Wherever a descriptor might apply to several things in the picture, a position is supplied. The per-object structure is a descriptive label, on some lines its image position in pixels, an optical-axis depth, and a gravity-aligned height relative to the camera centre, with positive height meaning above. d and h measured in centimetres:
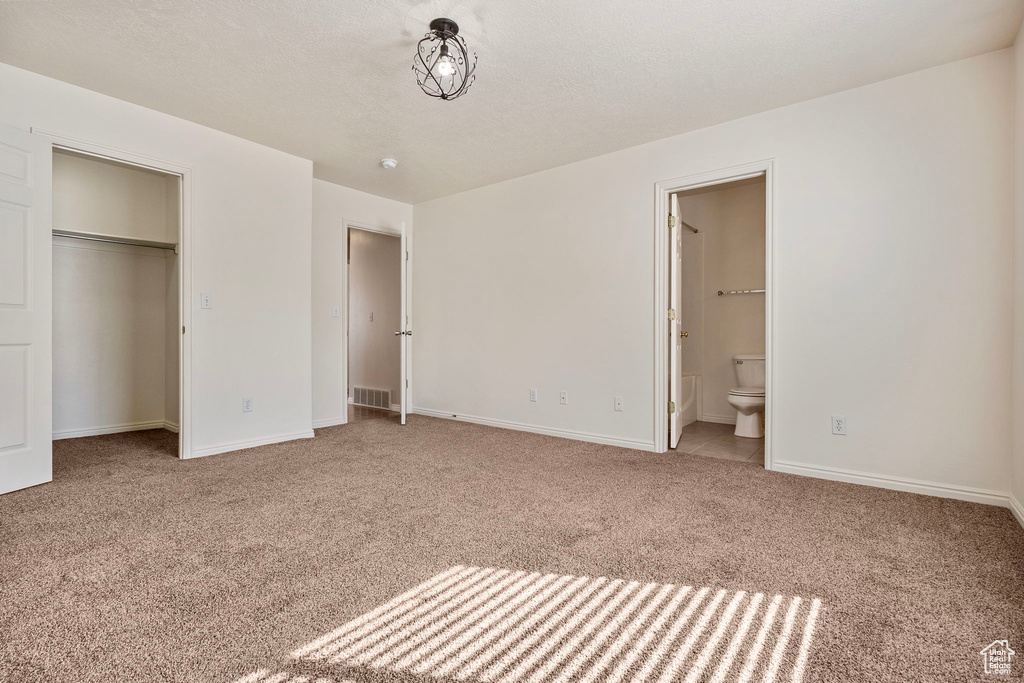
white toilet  419 -48
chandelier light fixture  236 +148
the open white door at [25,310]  267 +15
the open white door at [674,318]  373 +15
